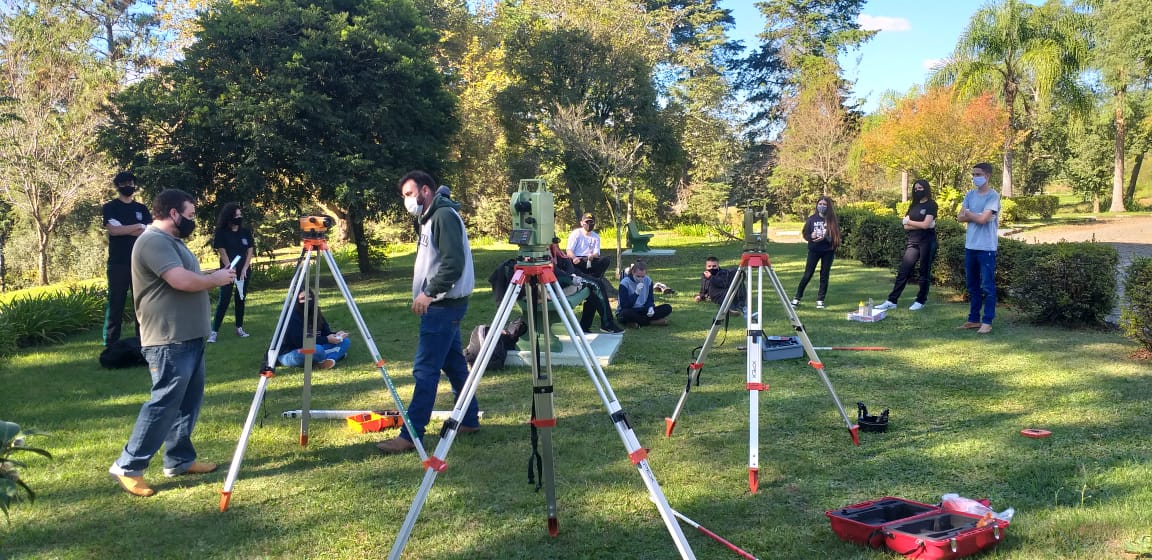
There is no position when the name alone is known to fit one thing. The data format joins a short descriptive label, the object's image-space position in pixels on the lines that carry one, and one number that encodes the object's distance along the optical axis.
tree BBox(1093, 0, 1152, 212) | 38.06
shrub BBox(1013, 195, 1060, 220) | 35.59
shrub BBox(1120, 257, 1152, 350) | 7.64
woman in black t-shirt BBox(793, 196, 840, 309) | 11.64
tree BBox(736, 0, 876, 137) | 48.28
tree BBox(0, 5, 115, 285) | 24.39
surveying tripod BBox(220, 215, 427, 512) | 4.96
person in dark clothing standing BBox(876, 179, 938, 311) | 10.52
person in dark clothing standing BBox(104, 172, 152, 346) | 8.53
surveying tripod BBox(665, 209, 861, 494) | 4.64
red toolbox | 3.59
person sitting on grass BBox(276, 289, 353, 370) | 8.40
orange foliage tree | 28.91
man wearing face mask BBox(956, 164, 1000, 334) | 9.10
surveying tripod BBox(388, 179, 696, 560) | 3.61
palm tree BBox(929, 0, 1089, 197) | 35.75
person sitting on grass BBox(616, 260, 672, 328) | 10.47
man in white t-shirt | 13.55
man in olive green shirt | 4.73
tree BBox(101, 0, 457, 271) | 15.45
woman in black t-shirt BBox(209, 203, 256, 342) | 9.48
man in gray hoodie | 5.02
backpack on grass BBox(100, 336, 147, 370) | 8.73
